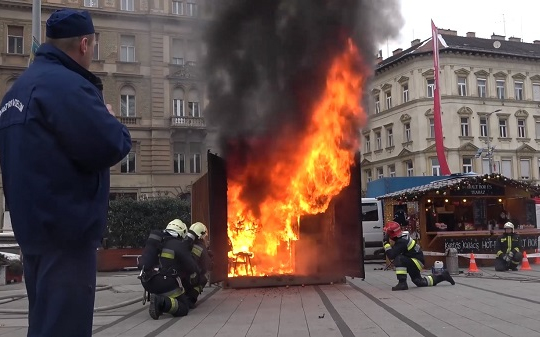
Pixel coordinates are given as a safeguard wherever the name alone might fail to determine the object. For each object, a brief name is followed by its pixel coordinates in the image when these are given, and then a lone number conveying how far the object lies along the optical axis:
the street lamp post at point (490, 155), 39.78
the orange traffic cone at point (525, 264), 15.26
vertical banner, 26.45
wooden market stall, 16.61
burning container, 10.99
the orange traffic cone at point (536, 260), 17.34
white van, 19.72
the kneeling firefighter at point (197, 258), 9.03
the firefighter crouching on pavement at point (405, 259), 10.84
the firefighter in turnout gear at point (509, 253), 14.73
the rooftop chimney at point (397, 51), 46.35
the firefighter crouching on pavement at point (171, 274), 8.11
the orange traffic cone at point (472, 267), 14.39
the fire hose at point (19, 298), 8.67
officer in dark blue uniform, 2.22
